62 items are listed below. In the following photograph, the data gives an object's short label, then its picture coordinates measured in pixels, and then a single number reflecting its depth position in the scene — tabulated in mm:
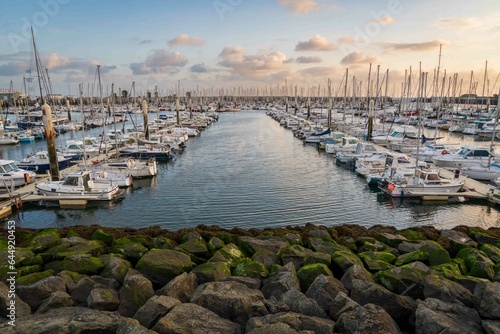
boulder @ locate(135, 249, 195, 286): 9359
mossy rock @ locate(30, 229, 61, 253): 11565
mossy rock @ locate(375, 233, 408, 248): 12641
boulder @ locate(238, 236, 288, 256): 11656
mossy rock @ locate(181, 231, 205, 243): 12545
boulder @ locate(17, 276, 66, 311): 8375
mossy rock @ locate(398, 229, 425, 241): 13391
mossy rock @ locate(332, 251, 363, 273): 9789
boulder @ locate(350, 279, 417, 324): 7773
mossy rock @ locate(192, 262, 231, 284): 9055
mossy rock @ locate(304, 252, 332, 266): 10000
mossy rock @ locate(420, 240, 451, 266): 10330
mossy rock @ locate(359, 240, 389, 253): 11811
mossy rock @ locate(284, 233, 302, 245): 12383
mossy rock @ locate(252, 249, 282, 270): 10467
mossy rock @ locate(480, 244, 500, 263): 11016
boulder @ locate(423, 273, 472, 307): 8008
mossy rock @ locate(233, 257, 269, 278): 9422
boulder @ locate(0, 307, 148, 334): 6631
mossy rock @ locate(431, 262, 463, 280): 9070
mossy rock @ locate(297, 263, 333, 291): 9109
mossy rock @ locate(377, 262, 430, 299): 8633
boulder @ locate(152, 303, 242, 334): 6672
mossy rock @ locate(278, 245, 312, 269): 10320
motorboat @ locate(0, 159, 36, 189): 25438
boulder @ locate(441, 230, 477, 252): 12045
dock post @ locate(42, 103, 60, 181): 26328
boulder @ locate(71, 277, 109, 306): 8555
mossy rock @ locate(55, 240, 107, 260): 10602
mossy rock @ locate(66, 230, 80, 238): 13086
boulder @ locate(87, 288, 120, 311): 7961
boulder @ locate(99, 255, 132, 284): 9430
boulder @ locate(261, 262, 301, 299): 8578
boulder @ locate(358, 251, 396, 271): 10094
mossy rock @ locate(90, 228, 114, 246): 12514
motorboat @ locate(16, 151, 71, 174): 31547
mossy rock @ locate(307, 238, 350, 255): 11320
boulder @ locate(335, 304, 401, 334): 6606
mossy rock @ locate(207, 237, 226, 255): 11495
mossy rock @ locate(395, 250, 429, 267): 10520
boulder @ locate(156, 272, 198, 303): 8281
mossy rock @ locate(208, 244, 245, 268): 10281
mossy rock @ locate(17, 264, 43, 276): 9569
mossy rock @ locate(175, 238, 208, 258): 11117
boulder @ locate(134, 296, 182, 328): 7242
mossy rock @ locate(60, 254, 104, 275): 9785
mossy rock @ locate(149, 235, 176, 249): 11812
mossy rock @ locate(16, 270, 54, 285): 8945
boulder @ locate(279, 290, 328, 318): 7586
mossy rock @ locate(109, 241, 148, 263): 10817
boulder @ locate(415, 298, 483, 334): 6707
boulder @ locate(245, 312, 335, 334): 6605
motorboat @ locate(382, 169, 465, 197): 23812
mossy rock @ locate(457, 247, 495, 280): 9638
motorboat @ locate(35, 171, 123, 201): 22969
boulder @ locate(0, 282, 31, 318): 7750
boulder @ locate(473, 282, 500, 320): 7309
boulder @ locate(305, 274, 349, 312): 8078
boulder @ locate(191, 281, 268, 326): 7512
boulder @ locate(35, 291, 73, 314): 7941
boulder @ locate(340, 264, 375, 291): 8875
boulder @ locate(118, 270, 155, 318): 8102
